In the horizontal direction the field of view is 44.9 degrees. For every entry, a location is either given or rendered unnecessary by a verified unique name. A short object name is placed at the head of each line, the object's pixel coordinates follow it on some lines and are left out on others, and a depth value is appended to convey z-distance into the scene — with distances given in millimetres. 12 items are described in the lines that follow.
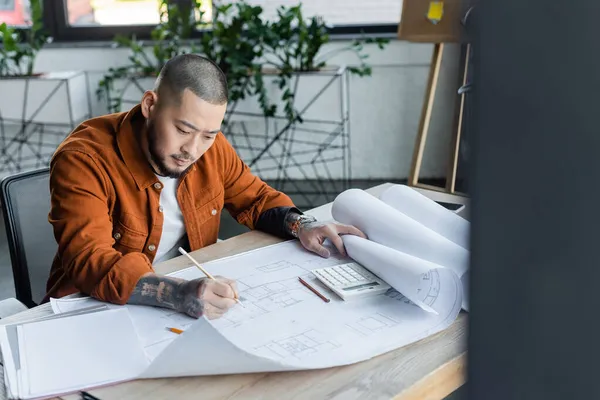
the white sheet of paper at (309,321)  1042
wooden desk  955
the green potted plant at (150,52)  3926
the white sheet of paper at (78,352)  984
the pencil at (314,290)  1234
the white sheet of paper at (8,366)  964
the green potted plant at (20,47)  3881
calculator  1248
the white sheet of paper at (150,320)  1093
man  1269
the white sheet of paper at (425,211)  1463
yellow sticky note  3260
